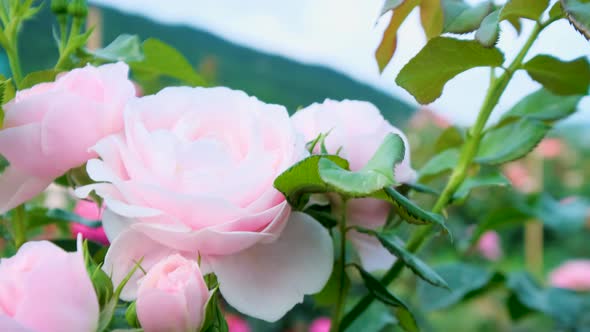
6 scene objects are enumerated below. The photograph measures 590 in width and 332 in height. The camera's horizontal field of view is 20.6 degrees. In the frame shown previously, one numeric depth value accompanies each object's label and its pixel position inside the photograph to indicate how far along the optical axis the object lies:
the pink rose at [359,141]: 0.59
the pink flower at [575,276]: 1.76
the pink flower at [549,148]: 2.98
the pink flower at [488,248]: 2.51
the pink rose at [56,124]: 0.56
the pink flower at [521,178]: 2.80
